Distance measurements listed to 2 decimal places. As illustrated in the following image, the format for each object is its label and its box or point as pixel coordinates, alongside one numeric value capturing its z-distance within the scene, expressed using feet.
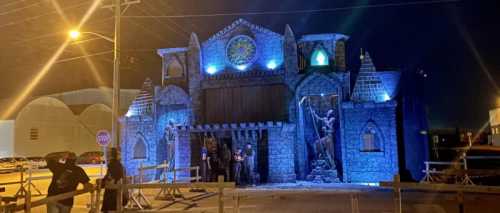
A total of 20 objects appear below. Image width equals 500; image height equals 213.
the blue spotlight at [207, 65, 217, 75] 80.43
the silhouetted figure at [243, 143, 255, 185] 70.23
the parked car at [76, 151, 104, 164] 136.56
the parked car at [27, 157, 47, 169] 115.03
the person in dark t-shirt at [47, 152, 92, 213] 27.02
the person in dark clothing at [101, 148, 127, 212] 30.66
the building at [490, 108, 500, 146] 154.90
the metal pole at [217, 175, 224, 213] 26.99
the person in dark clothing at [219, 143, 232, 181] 70.33
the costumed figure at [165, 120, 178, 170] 80.28
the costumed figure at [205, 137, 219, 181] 69.87
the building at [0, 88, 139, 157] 126.93
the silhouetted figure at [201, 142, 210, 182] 70.23
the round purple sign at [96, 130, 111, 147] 54.60
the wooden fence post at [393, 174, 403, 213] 26.35
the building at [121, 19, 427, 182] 69.56
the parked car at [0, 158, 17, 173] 106.76
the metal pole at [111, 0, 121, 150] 49.84
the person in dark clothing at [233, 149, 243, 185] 69.15
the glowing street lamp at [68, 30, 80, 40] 53.88
